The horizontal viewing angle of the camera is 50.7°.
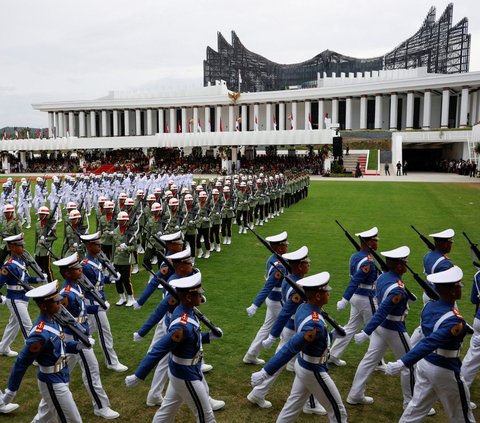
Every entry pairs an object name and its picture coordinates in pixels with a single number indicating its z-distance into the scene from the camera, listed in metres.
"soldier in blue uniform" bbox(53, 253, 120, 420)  6.11
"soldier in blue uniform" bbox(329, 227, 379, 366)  7.28
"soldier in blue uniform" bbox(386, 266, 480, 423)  5.04
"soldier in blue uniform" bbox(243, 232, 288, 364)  7.41
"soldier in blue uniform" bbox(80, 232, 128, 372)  7.18
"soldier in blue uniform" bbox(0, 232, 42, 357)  7.43
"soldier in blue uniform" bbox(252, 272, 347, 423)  5.14
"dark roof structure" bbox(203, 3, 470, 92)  90.94
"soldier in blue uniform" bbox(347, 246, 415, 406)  6.22
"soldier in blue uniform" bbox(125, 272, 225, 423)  5.02
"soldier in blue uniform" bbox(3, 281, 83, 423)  4.97
